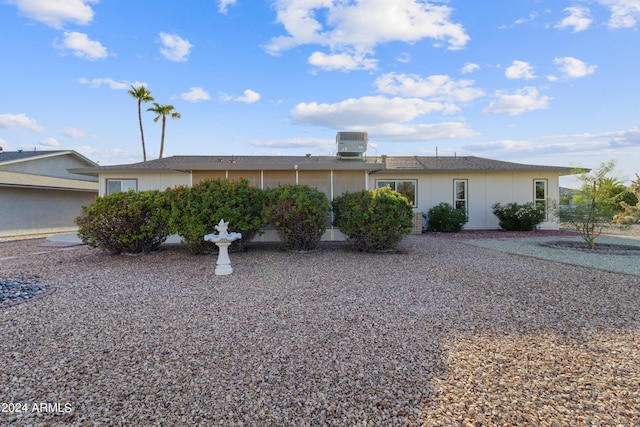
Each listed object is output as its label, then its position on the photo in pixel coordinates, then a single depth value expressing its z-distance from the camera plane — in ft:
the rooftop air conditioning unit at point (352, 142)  48.93
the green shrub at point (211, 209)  25.46
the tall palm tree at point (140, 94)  84.07
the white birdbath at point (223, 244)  20.93
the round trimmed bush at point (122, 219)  26.22
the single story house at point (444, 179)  43.29
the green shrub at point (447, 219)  44.88
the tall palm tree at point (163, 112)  86.43
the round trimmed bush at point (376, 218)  26.50
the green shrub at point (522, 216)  45.01
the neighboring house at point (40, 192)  46.70
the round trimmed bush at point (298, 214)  26.76
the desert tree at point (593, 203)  30.22
